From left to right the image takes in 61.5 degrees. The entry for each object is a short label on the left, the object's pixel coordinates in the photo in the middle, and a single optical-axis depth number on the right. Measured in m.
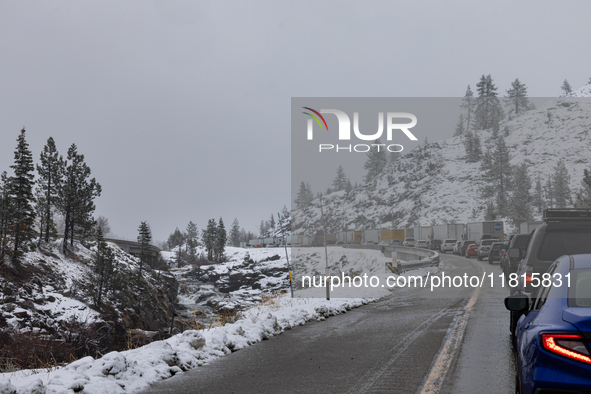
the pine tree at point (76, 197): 61.53
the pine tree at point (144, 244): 75.86
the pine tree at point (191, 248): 146.70
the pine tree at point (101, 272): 53.44
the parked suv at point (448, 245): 61.31
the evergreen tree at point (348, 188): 189.45
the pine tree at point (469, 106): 188.00
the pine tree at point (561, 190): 103.56
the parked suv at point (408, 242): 82.86
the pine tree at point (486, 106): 178.00
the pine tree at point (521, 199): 89.94
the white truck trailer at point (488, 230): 55.12
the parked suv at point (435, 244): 65.54
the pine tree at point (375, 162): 178.00
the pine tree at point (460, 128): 185.50
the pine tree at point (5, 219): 47.62
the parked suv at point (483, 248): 41.38
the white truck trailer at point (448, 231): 62.31
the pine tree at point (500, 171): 121.68
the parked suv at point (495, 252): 36.97
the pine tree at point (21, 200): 49.91
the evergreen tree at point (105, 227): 184.39
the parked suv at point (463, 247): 50.22
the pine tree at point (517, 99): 191.75
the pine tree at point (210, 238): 144.12
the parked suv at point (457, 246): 54.28
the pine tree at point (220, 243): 137.00
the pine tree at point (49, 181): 60.11
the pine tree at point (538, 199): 114.43
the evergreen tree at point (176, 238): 164.85
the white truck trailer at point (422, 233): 75.25
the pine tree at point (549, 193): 109.19
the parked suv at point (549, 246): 8.58
